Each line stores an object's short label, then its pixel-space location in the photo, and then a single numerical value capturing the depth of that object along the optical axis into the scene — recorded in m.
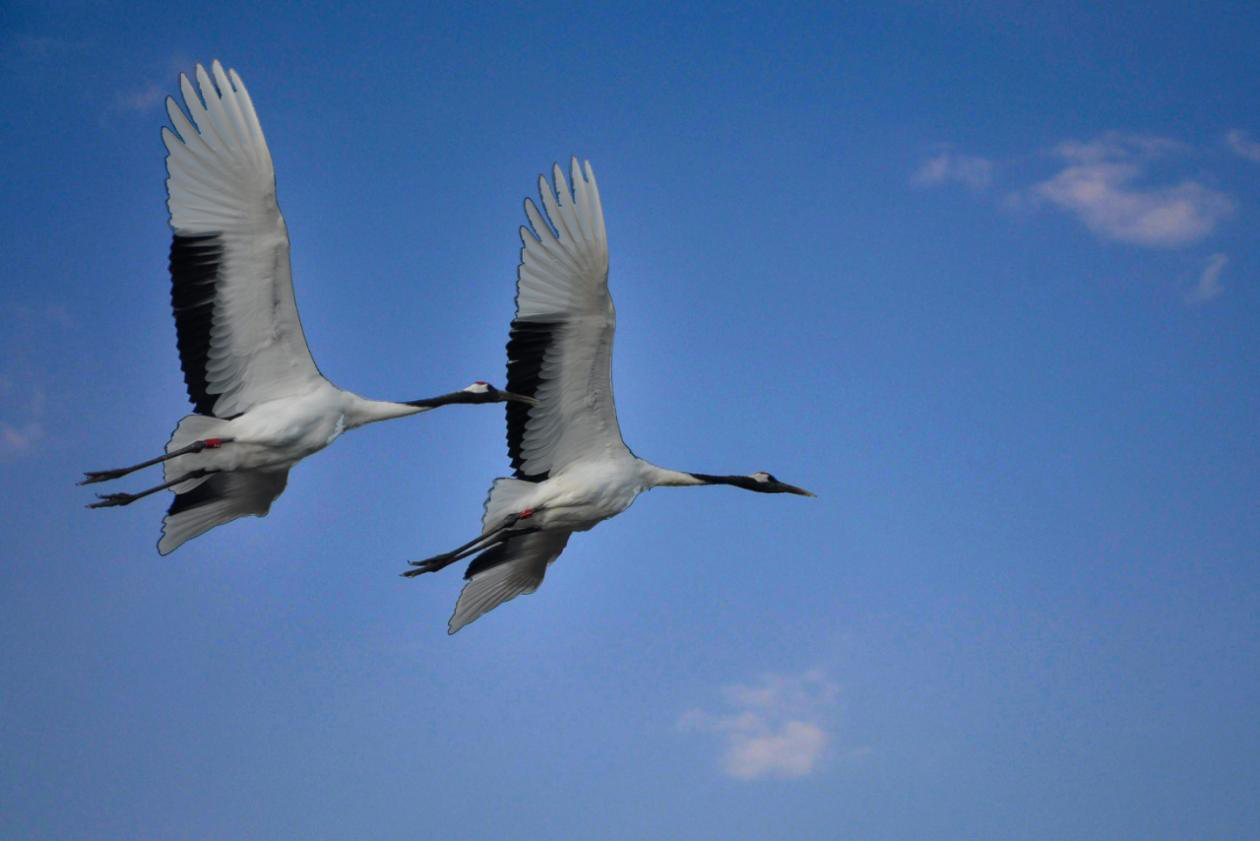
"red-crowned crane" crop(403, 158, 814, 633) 20.16
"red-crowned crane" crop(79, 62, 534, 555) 19.48
